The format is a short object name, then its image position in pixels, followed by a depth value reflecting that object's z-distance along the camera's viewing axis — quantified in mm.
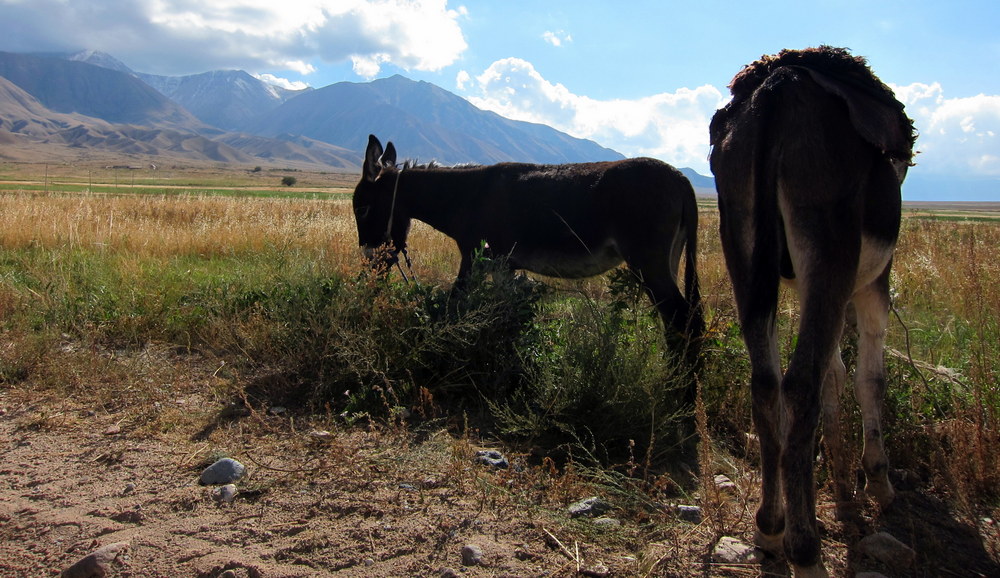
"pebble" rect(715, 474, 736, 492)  3577
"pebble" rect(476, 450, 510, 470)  3702
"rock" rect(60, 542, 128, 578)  2623
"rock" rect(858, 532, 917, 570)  2883
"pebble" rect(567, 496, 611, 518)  3125
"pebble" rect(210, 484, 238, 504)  3219
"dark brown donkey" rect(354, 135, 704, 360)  5438
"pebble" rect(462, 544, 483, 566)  2691
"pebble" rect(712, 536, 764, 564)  2746
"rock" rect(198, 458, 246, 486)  3406
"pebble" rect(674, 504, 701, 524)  3164
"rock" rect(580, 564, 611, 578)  2621
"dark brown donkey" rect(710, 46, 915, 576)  2436
